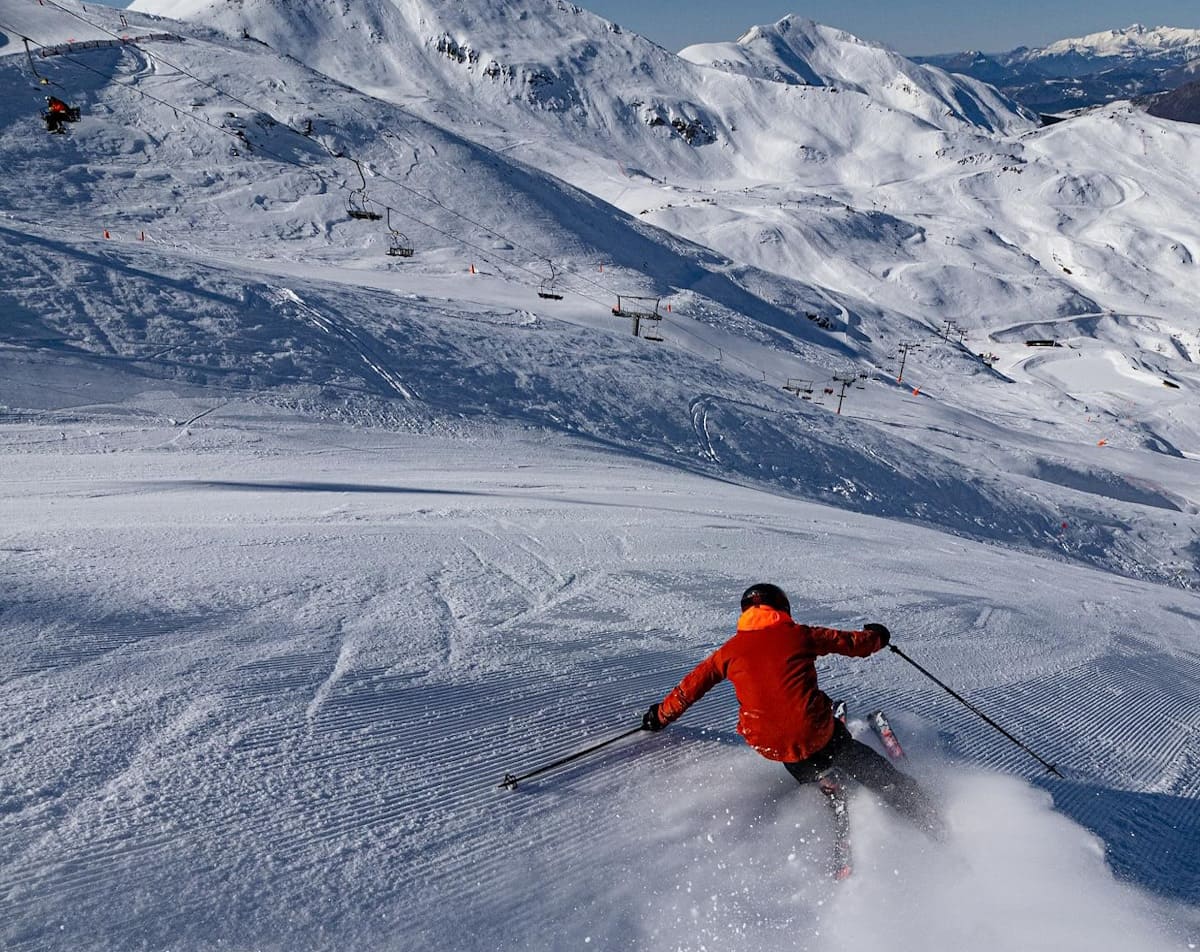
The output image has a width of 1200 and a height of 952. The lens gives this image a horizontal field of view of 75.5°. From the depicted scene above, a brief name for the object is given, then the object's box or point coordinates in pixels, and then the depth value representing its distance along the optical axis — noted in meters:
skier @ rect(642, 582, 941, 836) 3.80
